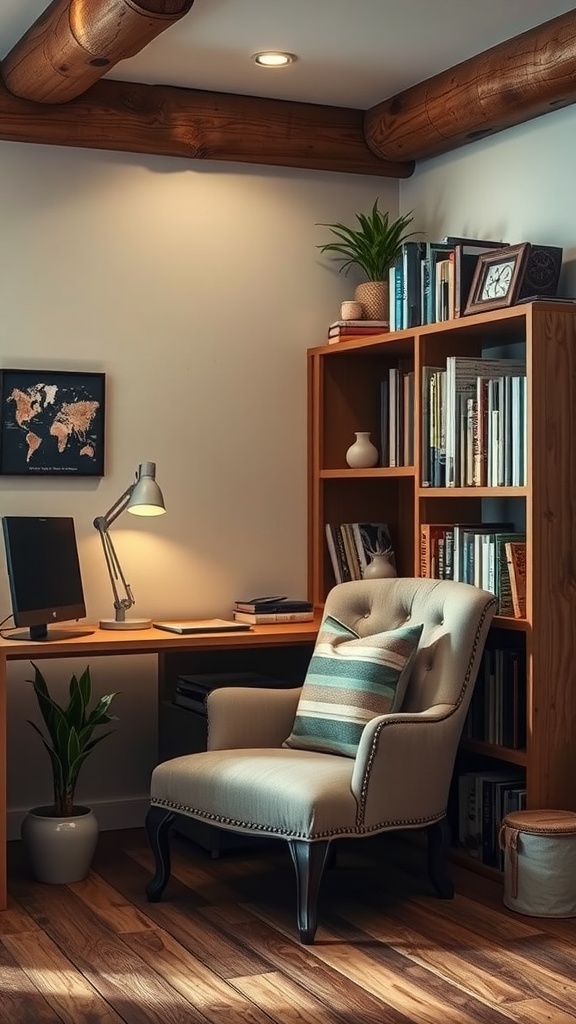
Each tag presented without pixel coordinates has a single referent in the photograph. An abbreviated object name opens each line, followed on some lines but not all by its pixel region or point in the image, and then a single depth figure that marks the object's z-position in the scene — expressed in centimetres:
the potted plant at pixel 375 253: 461
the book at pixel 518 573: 375
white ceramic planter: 377
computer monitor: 381
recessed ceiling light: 407
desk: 357
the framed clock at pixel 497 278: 382
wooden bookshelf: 366
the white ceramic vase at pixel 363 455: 456
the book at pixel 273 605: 441
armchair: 326
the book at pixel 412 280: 427
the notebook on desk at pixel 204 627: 404
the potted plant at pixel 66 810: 377
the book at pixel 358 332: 457
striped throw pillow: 360
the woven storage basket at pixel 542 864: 343
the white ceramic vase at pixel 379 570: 446
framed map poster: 429
